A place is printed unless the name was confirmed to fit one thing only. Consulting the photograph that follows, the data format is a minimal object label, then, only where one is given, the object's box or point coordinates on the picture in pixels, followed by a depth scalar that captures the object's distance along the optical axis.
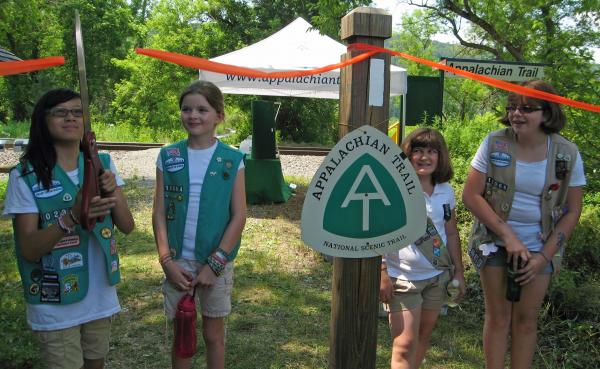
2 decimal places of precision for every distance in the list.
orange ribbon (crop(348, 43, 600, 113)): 2.44
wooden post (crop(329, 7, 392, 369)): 2.12
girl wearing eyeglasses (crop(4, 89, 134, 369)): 2.14
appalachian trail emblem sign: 2.13
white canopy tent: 7.57
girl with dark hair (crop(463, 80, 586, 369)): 2.62
